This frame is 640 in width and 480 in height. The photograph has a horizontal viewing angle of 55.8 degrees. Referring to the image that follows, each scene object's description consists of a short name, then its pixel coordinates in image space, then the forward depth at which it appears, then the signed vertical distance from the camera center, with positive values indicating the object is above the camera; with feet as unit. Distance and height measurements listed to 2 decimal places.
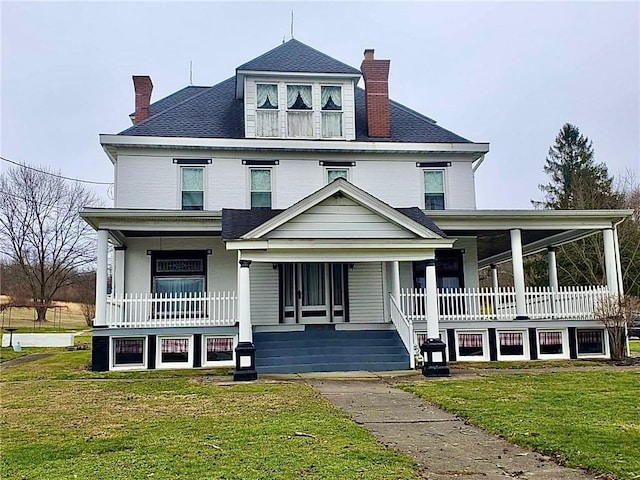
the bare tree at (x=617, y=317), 49.98 -0.08
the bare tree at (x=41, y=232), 141.28 +23.13
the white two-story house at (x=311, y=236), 45.50 +7.26
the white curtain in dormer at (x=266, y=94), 60.70 +22.85
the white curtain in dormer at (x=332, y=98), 61.82 +22.70
